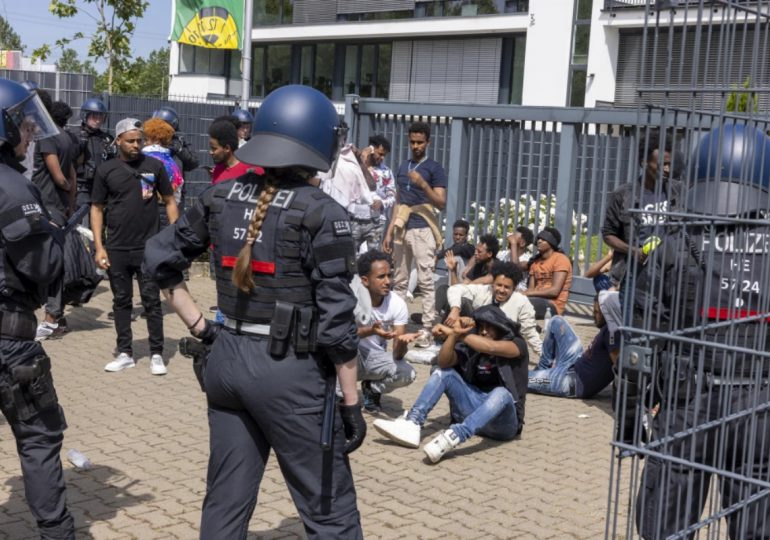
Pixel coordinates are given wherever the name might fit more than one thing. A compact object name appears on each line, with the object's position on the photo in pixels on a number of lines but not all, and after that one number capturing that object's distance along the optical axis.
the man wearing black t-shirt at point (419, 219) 10.54
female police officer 3.86
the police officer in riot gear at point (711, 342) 3.62
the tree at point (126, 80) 25.59
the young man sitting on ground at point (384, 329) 7.30
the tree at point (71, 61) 60.12
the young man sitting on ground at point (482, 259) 10.47
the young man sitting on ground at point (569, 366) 8.35
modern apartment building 27.80
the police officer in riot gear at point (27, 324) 4.39
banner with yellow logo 38.22
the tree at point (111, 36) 23.73
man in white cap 8.68
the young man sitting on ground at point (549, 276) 10.32
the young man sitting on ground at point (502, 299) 8.04
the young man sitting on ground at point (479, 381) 6.89
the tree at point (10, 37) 63.55
